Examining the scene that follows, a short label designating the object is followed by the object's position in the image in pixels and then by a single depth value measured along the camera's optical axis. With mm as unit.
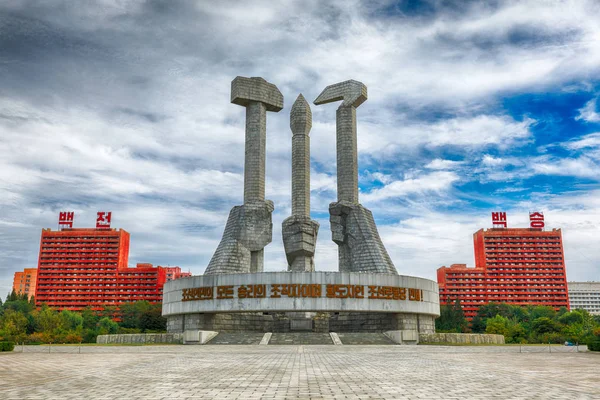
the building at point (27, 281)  194500
